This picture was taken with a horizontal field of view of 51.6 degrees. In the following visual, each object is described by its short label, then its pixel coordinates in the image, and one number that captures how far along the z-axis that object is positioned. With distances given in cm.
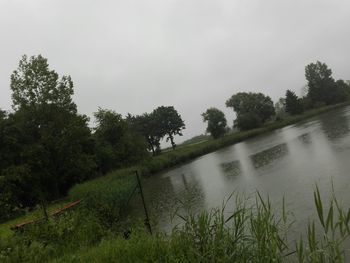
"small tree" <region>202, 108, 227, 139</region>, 7856
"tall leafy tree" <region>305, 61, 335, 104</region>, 8375
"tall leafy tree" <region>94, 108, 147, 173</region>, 4269
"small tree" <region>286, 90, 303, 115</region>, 7675
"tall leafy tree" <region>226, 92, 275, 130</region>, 7412
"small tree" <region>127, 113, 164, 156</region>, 7388
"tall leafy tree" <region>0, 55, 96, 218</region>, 2647
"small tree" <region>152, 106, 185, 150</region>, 7900
